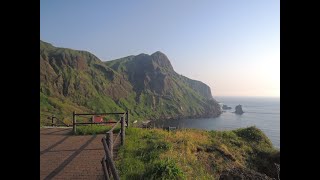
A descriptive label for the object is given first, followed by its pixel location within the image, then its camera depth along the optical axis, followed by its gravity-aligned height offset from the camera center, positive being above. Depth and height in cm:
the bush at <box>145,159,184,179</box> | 597 -241
